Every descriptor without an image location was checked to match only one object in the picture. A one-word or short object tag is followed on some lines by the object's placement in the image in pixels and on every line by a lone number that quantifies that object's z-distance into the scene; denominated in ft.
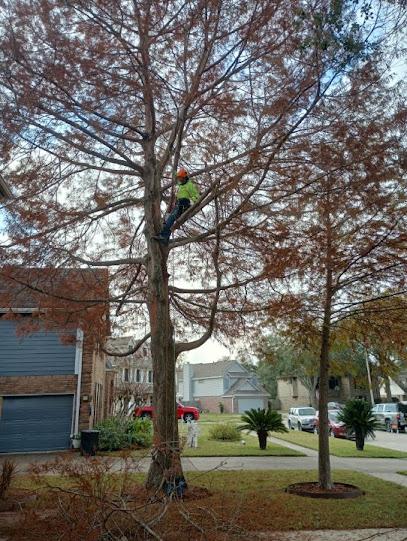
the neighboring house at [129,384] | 93.61
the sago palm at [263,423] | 59.57
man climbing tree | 27.22
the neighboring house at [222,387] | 183.21
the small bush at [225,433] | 71.00
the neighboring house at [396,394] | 206.32
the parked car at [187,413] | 103.78
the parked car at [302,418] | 104.94
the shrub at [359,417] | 61.36
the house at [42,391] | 56.18
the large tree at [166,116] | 25.64
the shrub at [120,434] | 55.11
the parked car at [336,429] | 88.58
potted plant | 55.16
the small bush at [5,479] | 25.53
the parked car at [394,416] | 104.52
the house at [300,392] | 193.57
